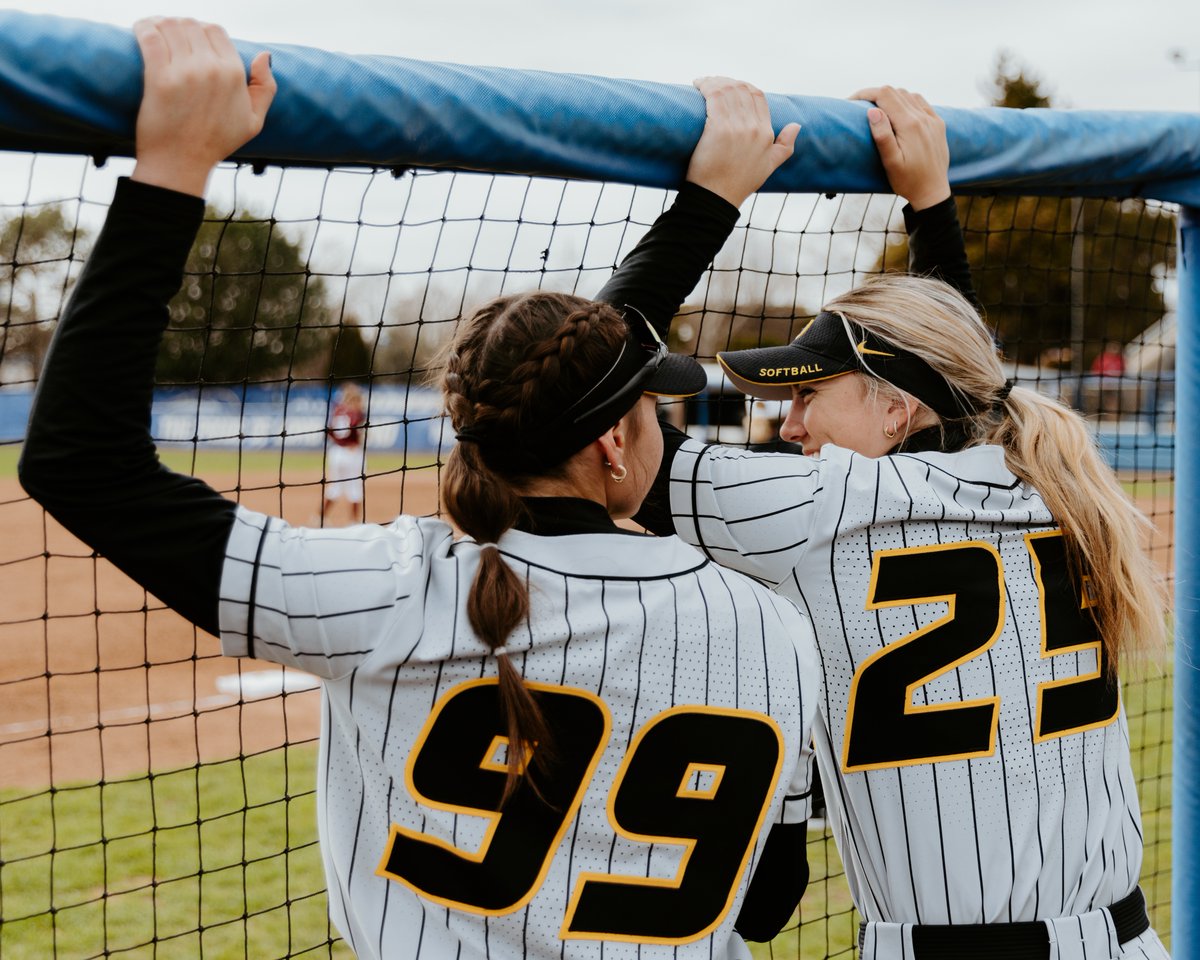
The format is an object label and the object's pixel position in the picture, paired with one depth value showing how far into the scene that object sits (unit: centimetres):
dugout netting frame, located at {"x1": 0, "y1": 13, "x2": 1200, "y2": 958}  147
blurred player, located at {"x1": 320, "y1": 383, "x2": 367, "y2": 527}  1562
